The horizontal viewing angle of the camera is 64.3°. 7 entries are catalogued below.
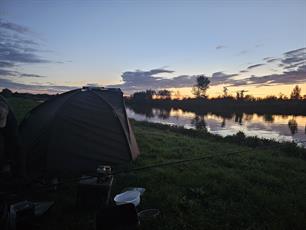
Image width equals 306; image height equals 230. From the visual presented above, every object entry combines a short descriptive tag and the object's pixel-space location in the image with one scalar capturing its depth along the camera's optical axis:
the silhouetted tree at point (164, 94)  107.57
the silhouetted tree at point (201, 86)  92.25
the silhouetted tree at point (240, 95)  80.81
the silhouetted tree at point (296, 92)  83.53
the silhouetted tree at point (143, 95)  99.41
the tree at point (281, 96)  74.16
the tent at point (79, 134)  5.54
